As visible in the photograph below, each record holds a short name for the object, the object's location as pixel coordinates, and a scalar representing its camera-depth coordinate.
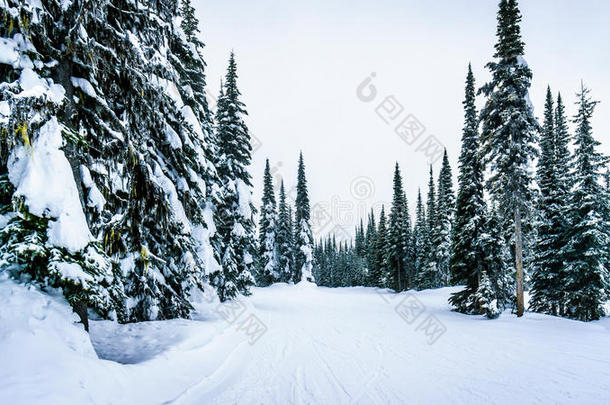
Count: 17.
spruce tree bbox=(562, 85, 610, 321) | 17.14
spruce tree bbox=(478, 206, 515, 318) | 16.75
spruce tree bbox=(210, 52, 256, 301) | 19.81
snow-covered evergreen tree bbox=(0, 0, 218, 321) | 5.03
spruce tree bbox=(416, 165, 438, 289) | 39.56
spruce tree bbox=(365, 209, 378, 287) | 52.86
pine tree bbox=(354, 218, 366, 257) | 75.99
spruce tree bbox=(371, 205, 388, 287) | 47.72
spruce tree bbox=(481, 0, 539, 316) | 15.27
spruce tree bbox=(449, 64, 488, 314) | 18.12
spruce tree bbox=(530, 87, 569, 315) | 19.56
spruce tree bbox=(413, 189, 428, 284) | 45.41
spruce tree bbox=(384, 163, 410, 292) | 41.00
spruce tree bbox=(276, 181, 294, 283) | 44.42
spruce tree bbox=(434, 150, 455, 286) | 34.91
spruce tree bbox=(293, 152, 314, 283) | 40.91
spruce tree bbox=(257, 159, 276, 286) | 41.97
